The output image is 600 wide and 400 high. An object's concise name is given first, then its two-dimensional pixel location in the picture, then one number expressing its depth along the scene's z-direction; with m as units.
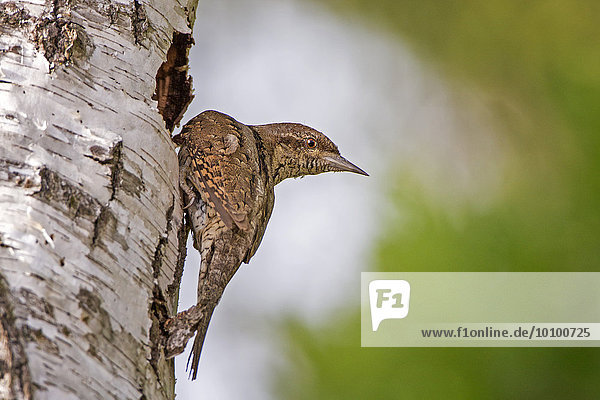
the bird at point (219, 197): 4.27
